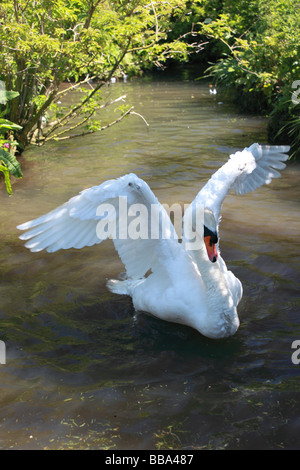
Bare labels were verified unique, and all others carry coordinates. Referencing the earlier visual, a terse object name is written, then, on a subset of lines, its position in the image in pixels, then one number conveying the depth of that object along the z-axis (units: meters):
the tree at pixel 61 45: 7.49
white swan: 4.10
